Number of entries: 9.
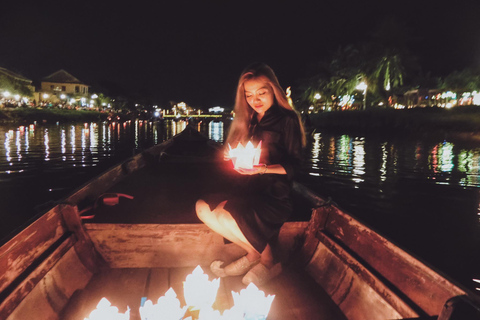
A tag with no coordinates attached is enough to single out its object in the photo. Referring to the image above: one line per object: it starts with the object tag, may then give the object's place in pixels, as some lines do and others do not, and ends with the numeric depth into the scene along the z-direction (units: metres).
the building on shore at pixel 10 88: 39.72
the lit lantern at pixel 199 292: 2.29
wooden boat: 2.16
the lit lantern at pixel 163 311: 1.92
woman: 2.60
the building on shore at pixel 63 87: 74.36
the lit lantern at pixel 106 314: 1.94
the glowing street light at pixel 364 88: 38.71
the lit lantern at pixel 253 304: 2.10
